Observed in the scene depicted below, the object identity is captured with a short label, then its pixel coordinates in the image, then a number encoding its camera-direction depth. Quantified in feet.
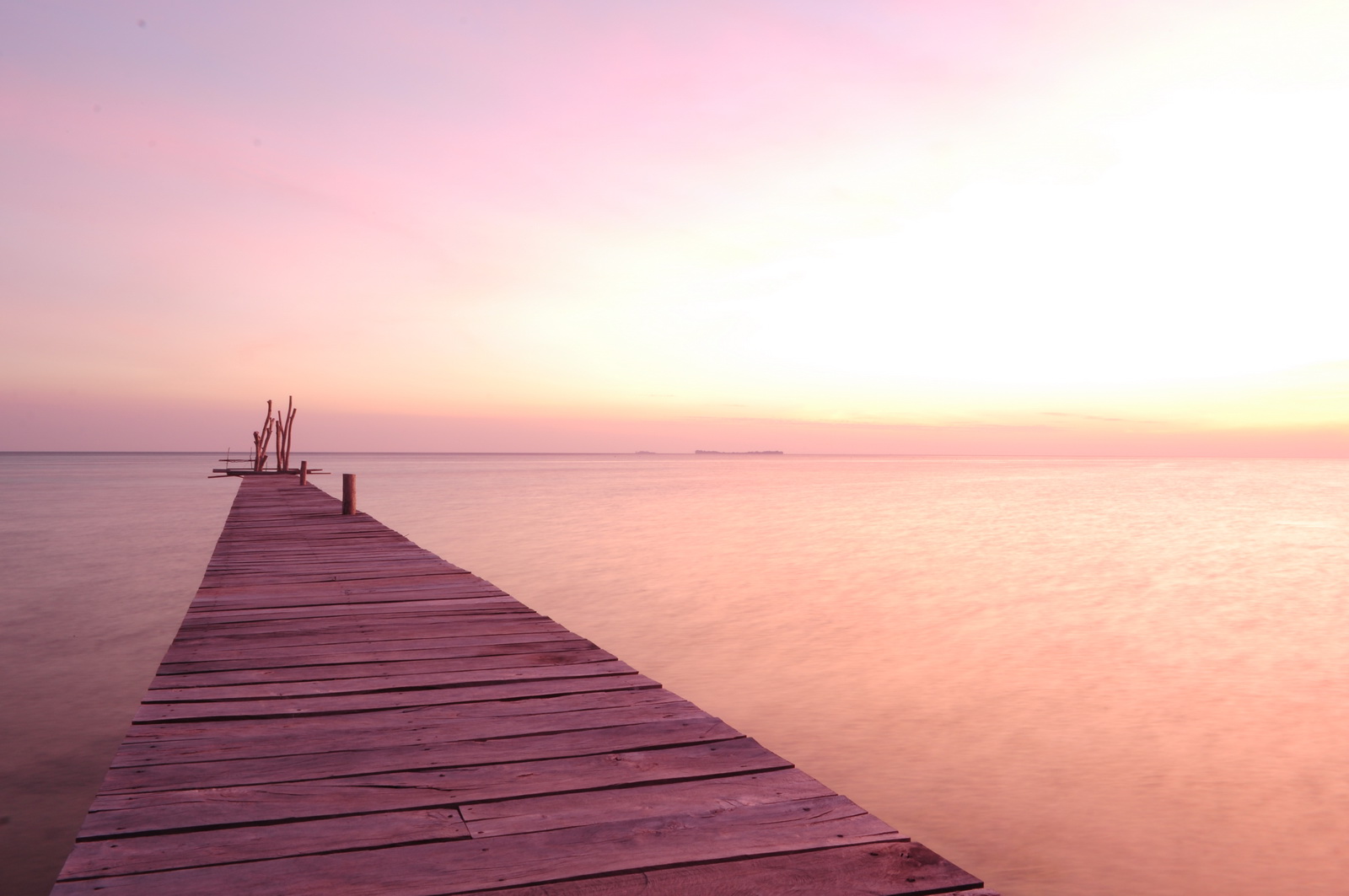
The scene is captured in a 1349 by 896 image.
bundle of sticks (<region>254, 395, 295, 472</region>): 137.08
